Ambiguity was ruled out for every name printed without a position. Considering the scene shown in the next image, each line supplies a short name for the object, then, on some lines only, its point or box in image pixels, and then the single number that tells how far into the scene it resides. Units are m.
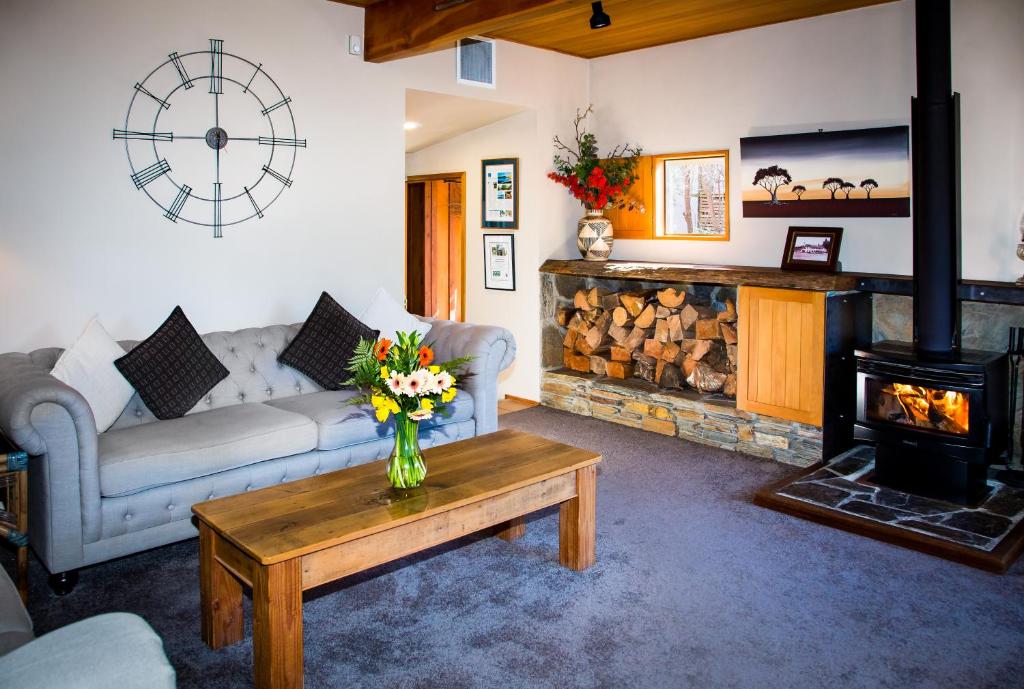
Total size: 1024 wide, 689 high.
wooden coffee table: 2.52
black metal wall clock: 4.35
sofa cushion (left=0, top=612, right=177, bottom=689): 1.44
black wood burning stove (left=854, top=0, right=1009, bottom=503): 3.99
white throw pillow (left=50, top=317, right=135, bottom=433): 3.65
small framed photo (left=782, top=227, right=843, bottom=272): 5.09
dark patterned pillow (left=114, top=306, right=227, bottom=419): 3.86
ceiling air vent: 5.63
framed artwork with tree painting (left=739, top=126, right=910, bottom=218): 4.87
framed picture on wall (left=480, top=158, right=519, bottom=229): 6.38
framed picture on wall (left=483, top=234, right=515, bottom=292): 6.54
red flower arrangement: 6.14
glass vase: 3.02
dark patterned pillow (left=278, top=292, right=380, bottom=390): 4.53
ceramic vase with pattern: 6.19
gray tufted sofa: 3.18
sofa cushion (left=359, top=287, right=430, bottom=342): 4.84
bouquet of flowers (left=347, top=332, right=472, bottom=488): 2.91
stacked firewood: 5.57
